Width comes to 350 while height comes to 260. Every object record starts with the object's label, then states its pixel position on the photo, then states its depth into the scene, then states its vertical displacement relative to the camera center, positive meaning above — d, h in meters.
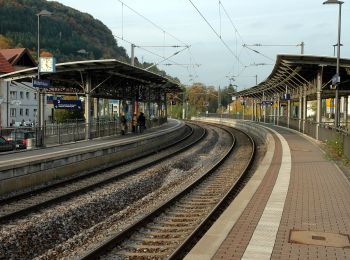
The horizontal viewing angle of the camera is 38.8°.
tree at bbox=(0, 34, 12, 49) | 99.24 +13.40
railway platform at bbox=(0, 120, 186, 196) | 13.90 -1.77
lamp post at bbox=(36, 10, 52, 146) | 20.76 -0.09
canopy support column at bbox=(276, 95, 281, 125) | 49.91 +0.23
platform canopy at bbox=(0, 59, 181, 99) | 24.31 +1.95
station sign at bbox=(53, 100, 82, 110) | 25.27 +0.28
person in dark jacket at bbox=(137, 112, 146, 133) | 34.66 -0.76
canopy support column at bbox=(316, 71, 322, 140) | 27.64 +0.53
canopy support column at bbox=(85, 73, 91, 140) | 26.03 +0.67
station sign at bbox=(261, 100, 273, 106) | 49.61 +0.95
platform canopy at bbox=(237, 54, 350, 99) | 24.48 +2.42
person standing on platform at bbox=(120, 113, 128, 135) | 31.39 -0.88
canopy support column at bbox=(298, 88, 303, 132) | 36.75 +0.52
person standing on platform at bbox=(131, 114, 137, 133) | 34.31 -1.02
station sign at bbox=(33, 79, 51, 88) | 20.28 +1.07
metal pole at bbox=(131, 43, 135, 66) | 32.80 +3.90
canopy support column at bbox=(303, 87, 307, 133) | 34.85 +0.54
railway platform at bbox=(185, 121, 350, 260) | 6.62 -1.85
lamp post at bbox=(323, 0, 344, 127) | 21.72 +1.78
